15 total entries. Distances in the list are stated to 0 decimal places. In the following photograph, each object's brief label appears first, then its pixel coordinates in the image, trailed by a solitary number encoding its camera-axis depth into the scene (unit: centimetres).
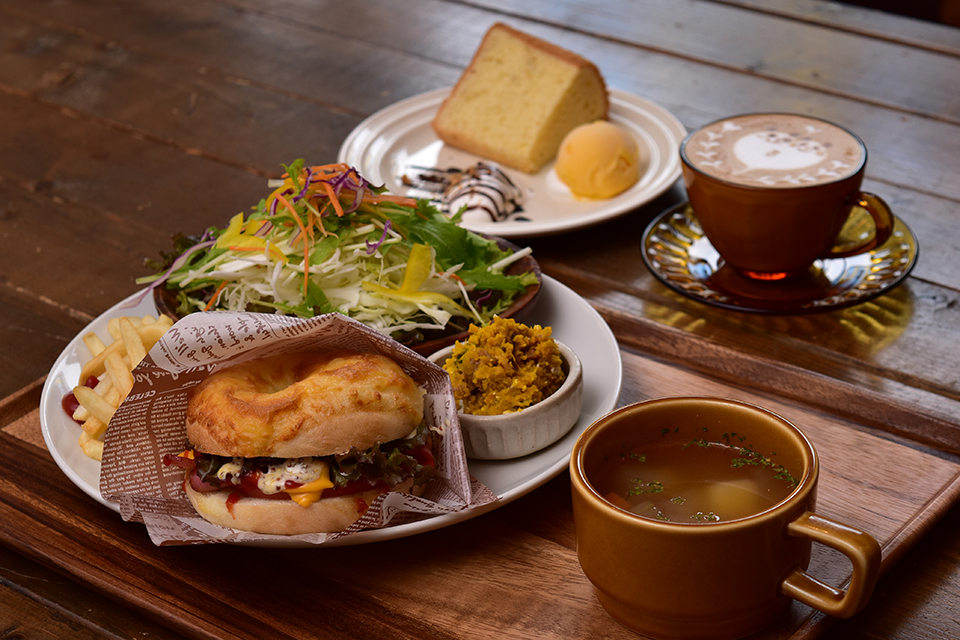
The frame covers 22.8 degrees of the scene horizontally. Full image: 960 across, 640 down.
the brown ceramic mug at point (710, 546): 99
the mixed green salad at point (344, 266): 121
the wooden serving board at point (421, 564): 105
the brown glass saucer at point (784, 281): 123
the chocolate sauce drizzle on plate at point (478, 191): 133
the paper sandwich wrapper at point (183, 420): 107
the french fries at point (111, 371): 113
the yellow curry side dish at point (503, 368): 111
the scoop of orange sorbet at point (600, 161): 134
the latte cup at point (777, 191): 120
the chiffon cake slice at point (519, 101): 140
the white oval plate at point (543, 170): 131
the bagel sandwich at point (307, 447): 106
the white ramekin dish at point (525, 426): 110
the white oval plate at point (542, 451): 109
